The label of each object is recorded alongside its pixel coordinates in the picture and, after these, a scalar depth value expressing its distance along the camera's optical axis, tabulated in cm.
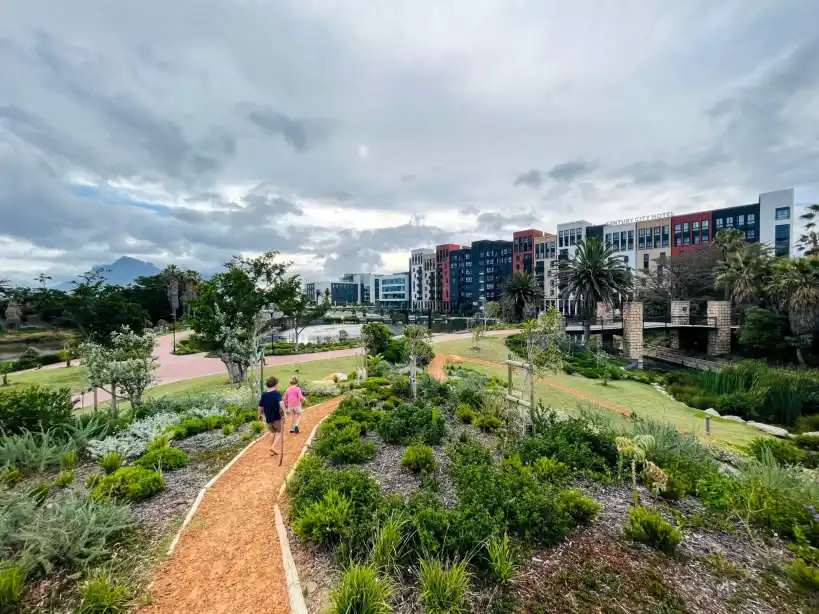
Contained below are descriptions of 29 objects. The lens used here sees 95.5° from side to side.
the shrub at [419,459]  668
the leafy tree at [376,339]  2161
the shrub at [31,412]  806
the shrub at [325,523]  462
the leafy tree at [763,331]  2675
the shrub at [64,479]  615
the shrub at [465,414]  982
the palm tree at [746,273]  3061
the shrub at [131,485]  573
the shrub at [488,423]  908
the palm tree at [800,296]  2447
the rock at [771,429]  1252
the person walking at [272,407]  757
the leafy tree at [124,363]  1027
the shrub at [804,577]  377
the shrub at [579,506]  511
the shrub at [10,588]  366
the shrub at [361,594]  352
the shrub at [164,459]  700
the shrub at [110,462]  677
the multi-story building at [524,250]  7969
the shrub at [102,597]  366
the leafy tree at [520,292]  4450
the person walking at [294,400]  883
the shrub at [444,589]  364
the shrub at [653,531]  454
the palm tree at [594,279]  2958
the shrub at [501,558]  401
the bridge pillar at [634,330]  2777
